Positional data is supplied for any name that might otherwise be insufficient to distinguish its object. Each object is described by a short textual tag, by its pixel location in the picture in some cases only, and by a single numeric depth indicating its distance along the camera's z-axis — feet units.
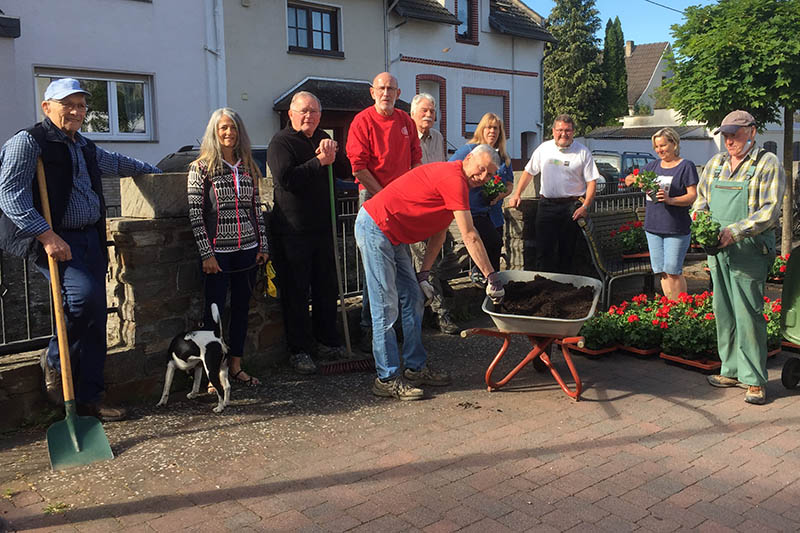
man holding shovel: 14.48
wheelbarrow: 17.12
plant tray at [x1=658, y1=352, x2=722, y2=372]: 19.69
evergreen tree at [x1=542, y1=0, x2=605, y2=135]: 146.41
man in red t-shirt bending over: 16.53
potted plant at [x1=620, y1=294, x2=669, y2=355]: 21.30
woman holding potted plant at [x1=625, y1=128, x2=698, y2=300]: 23.00
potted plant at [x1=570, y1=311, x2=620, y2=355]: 21.40
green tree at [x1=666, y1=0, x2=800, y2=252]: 34.01
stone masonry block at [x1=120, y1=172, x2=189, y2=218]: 17.58
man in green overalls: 17.12
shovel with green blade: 14.28
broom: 19.83
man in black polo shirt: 19.08
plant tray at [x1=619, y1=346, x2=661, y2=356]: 21.16
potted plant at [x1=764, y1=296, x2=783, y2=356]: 21.35
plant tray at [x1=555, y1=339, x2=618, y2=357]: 21.20
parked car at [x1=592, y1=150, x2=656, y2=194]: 67.51
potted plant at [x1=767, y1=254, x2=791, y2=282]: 32.17
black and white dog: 16.79
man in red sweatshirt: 20.22
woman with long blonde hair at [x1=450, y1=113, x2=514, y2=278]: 23.07
